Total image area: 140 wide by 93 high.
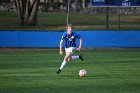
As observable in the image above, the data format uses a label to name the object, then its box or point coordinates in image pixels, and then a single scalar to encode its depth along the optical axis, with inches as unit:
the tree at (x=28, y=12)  2105.1
